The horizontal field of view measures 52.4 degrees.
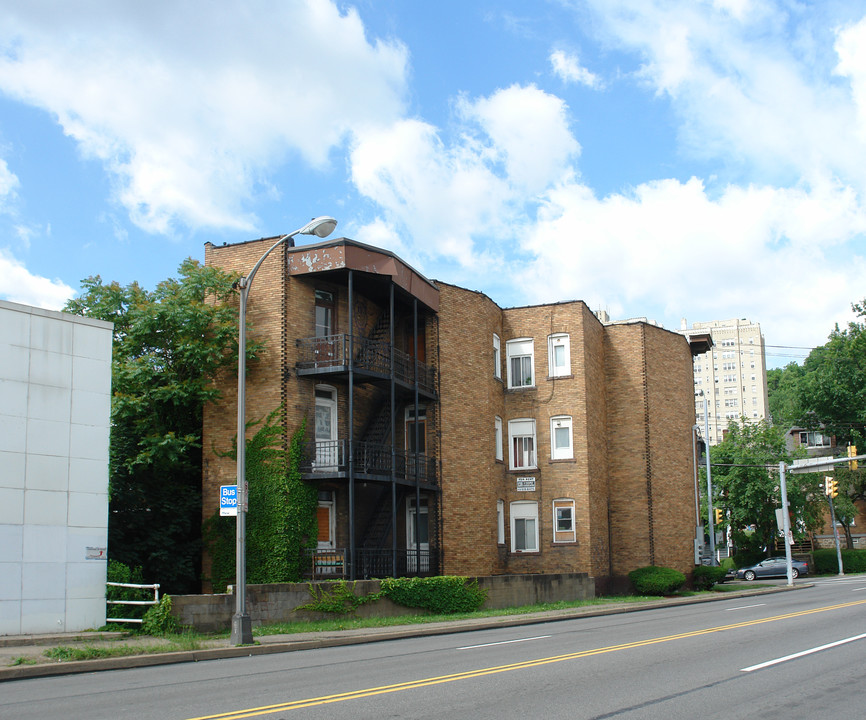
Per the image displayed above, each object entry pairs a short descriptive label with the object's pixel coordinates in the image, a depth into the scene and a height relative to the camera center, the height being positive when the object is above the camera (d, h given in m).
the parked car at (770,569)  51.00 -3.75
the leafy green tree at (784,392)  68.06 +17.88
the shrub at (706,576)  36.47 -2.90
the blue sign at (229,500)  17.72 +0.31
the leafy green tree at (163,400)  23.36 +3.21
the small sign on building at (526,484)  33.94 +0.93
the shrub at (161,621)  17.75 -2.07
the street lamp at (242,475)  16.88 +0.81
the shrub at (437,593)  23.56 -2.23
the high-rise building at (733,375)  171.38 +25.40
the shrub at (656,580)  32.62 -2.71
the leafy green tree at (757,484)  52.34 +1.17
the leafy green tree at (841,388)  63.09 +8.16
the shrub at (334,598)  21.47 -2.06
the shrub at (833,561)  56.97 -3.79
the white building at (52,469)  17.64 +1.05
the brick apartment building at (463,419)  25.23 +3.13
